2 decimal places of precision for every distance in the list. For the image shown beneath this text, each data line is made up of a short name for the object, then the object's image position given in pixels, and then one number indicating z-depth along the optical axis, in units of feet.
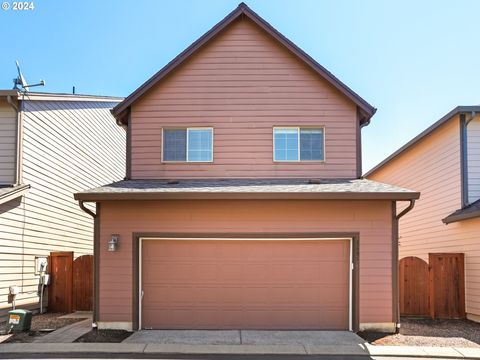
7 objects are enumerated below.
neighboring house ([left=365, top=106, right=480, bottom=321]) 44.37
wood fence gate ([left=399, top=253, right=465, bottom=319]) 44.47
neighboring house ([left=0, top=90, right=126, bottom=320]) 43.52
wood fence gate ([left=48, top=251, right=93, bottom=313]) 47.98
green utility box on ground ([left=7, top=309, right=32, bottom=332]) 36.29
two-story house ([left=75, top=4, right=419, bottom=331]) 37.45
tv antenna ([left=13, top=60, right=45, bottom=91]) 47.57
